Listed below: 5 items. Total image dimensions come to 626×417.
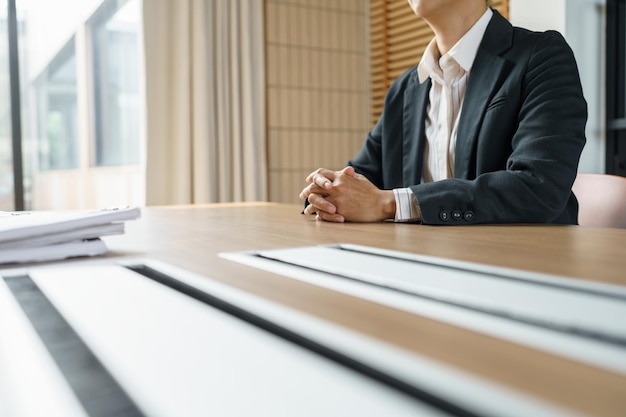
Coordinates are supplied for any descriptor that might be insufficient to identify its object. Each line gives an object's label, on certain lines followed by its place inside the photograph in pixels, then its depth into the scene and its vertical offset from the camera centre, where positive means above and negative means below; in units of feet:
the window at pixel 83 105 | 12.76 +1.58
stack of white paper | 2.71 -0.28
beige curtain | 12.94 +1.64
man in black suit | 4.37 +0.34
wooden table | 1.08 -0.37
